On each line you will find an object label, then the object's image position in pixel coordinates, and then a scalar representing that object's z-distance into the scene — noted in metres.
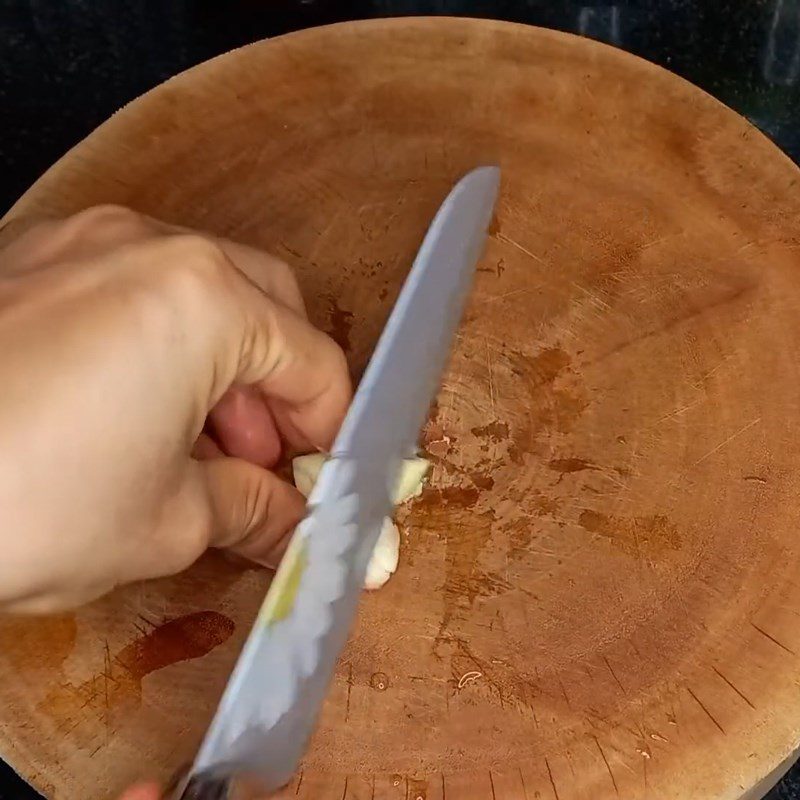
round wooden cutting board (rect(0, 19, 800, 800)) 0.51
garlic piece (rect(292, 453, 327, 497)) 0.57
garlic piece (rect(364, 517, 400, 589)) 0.55
